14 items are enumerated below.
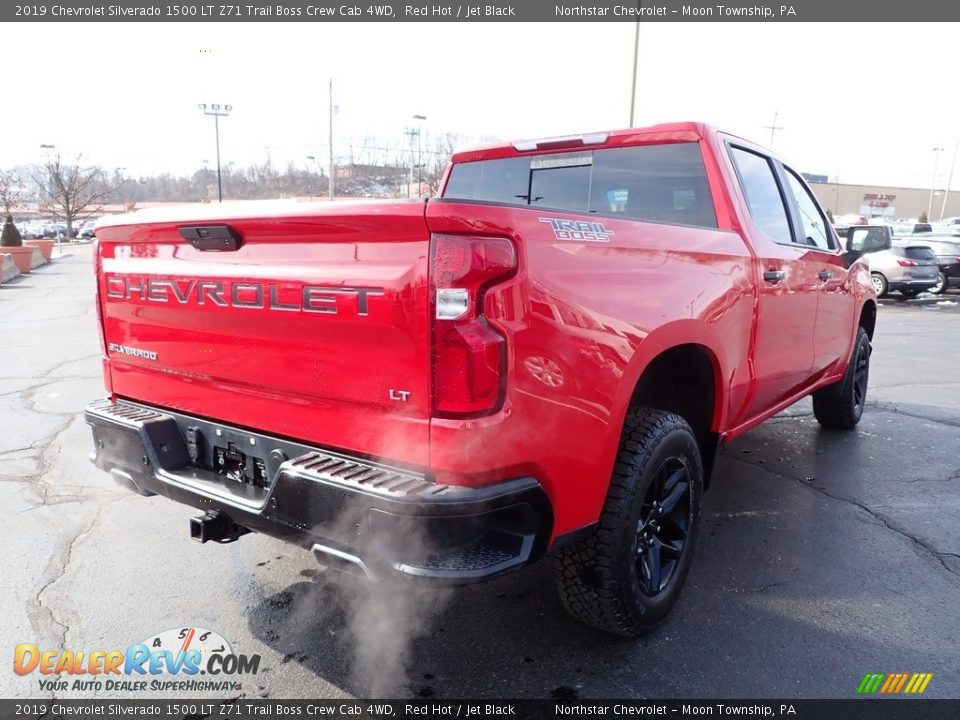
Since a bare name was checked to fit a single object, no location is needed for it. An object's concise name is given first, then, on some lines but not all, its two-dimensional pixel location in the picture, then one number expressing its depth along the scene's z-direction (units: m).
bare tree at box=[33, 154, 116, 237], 46.03
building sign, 87.50
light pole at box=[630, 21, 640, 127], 12.88
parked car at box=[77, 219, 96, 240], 56.76
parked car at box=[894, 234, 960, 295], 19.36
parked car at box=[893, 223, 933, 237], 34.75
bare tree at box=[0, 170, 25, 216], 35.09
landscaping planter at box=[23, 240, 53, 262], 29.56
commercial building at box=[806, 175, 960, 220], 85.81
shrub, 25.81
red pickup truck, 1.99
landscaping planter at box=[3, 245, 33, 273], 23.45
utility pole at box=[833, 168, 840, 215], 81.61
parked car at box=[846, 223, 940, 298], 17.53
